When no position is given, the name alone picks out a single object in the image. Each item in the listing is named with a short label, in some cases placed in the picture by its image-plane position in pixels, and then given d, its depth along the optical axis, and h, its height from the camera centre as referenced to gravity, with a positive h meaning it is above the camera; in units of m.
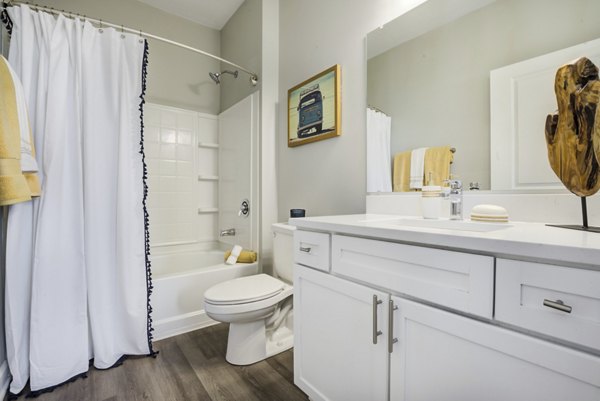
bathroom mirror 0.96 +0.58
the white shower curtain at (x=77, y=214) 1.33 -0.07
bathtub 1.83 -0.66
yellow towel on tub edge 2.15 -0.45
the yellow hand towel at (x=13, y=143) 1.09 +0.24
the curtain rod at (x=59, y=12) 1.36 +1.00
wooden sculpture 0.77 +0.20
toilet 1.46 -0.59
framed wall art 1.69 +0.61
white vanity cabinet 0.55 -0.33
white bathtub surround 2.25 +0.11
